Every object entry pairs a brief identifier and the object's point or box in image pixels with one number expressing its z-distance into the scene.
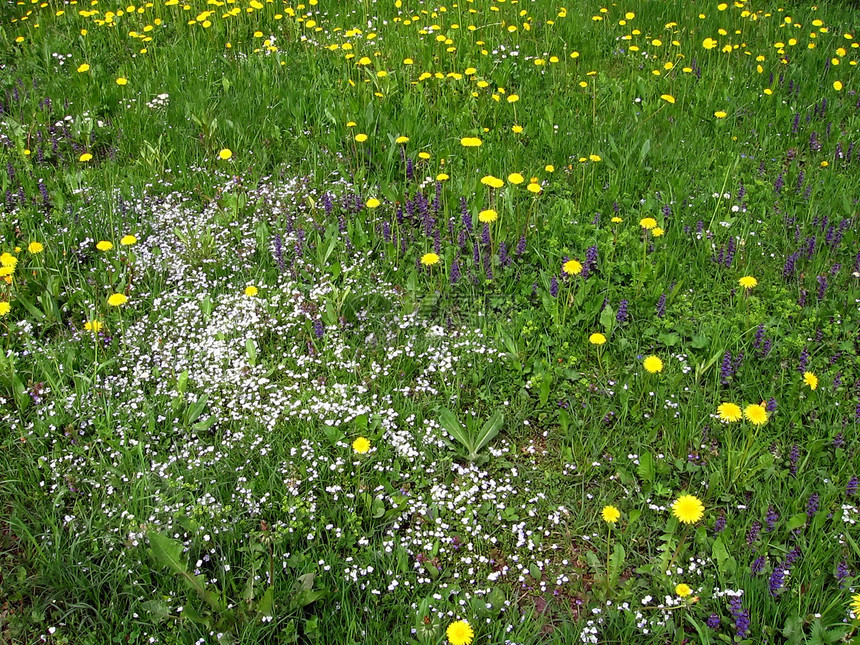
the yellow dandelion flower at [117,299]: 3.28
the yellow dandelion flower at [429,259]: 3.51
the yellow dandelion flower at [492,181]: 3.61
